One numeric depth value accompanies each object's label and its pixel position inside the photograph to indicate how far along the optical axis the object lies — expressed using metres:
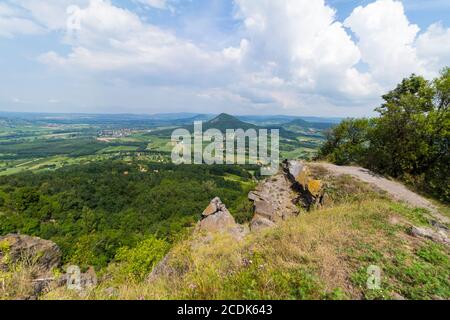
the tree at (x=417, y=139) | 12.12
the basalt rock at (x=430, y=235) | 5.61
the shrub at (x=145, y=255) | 15.74
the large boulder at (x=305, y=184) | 11.59
